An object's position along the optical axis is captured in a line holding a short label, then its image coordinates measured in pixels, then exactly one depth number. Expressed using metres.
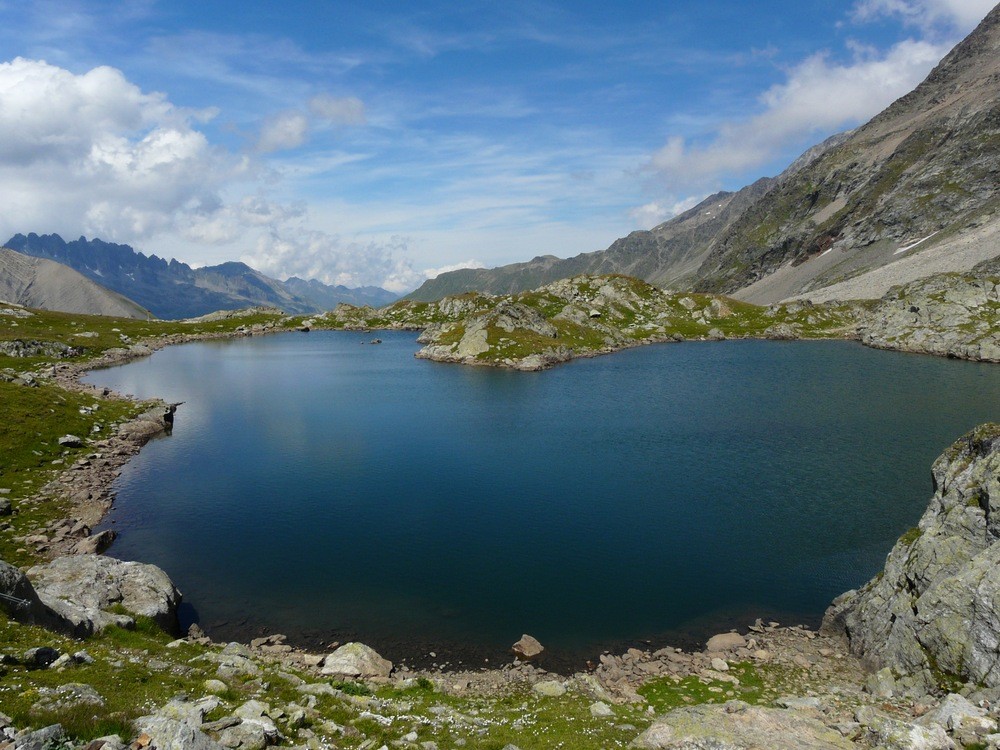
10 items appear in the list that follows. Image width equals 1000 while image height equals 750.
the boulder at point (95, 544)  44.25
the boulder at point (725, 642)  34.12
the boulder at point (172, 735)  14.64
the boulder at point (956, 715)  19.34
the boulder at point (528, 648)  33.94
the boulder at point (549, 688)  28.17
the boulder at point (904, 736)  18.65
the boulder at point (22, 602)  22.74
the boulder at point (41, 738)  12.91
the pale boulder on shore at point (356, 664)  29.53
